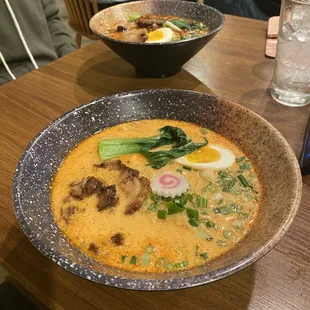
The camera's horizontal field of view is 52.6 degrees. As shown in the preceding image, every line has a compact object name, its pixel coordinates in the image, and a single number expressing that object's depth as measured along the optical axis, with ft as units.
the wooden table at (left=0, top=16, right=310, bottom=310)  0.79
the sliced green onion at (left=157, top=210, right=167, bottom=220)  0.86
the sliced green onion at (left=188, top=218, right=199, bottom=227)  0.85
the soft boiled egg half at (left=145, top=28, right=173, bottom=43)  1.70
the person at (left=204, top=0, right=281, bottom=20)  4.11
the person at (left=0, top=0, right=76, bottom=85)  2.03
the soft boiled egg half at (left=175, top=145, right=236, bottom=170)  1.01
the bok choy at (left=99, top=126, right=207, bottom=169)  1.04
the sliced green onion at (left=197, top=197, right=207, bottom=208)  0.89
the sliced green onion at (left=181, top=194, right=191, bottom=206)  0.90
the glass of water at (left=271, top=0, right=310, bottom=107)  1.33
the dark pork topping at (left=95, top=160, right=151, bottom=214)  0.89
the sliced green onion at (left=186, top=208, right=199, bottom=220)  0.86
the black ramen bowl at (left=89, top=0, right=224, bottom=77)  1.43
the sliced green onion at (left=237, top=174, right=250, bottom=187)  0.95
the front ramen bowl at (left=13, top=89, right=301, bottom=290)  0.66
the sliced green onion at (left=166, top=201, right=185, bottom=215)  0.87
